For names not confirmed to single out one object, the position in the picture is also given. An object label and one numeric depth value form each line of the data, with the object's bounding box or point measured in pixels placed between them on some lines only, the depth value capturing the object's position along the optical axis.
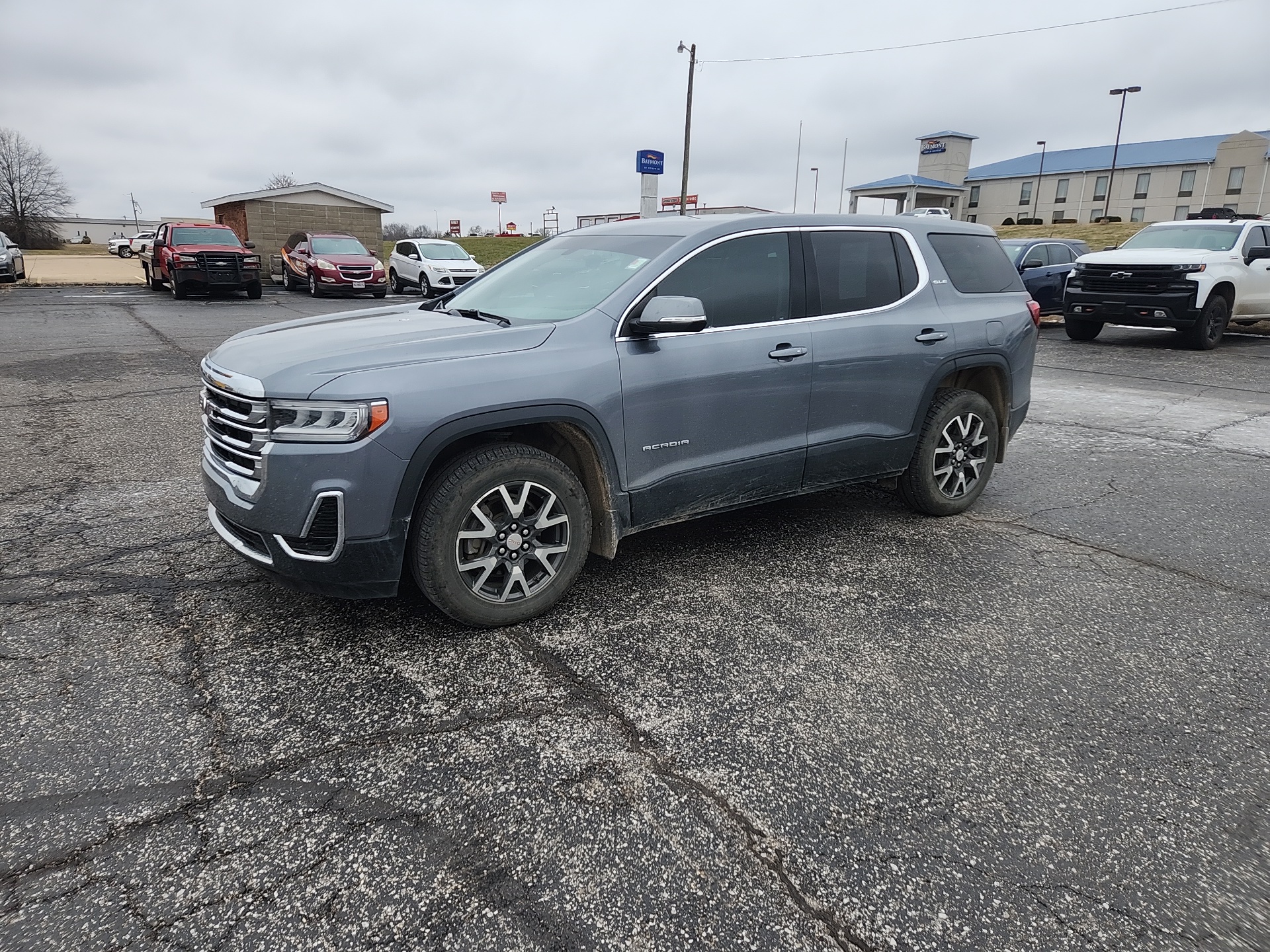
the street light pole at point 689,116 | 30.92
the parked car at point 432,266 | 24.39
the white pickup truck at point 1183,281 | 12.98
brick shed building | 33.16
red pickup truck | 21.92
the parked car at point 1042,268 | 16.78
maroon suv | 23.62
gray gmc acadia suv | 3.20
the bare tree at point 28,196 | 78.12
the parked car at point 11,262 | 25.27
